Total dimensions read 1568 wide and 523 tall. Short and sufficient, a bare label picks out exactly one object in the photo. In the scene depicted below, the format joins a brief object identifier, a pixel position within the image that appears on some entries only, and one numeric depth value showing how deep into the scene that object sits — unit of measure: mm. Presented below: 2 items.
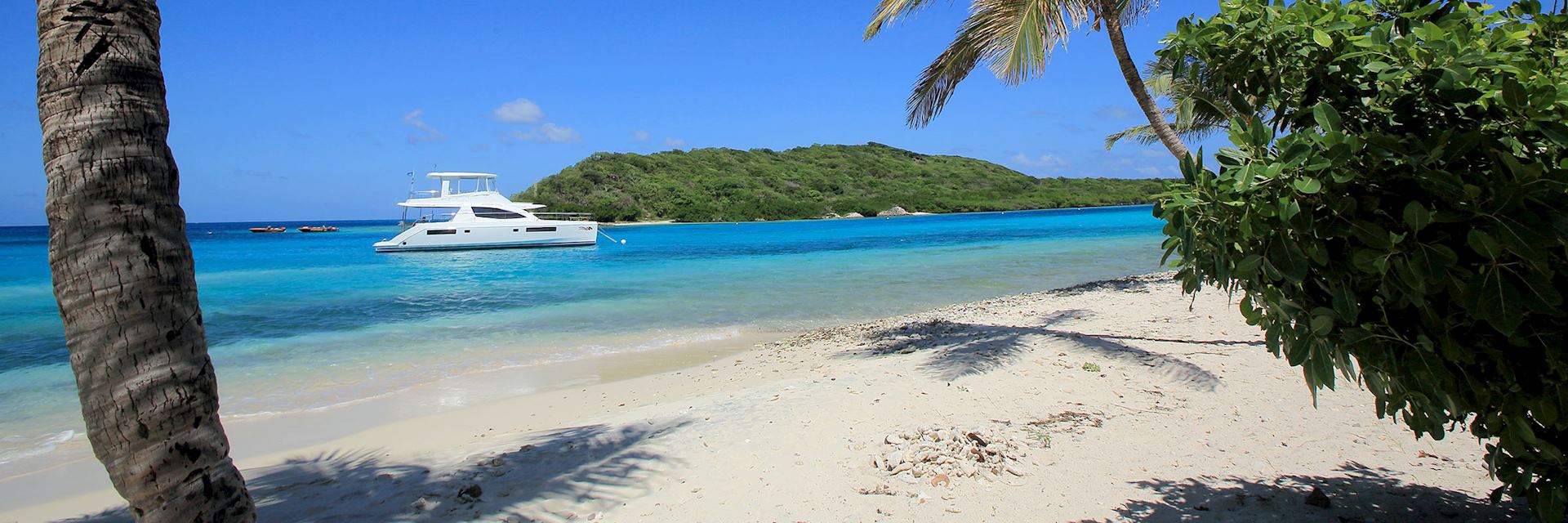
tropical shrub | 1514
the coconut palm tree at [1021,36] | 7215
